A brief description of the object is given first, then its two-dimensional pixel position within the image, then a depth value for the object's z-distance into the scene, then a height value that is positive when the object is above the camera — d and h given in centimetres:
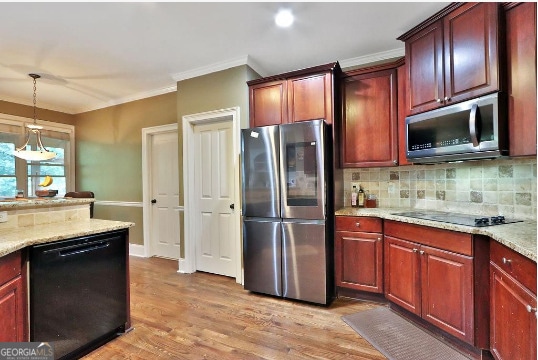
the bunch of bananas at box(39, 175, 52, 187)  227 +3
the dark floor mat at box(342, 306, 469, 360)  183 -120
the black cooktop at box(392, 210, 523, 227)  184 -30
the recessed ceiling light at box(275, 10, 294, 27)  222 +143
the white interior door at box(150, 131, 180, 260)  411 -19
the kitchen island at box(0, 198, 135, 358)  150 -58
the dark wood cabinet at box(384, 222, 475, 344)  177 -76
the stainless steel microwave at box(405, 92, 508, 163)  173 +36
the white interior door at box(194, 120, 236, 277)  335 -19
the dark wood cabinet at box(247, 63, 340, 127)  268 +92
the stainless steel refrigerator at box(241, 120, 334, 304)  253 -29
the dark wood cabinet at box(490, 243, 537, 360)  126 -68
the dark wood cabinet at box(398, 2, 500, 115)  178 +94
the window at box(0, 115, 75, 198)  427 +42
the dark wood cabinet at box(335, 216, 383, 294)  250 -71
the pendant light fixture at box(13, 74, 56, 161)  321 +39
